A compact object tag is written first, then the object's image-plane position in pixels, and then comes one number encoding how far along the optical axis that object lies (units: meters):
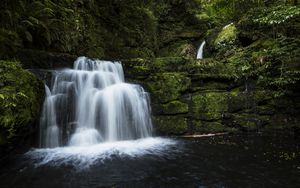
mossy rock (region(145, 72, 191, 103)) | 9.65
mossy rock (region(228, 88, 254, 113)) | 9.41
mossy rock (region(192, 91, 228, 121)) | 9.31
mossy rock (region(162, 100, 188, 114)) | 9.34
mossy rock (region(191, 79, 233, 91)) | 10.05
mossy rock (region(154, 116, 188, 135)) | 9.02
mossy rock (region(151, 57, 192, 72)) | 10.96
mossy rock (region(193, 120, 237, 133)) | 9.05
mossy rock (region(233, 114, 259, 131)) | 9.09
